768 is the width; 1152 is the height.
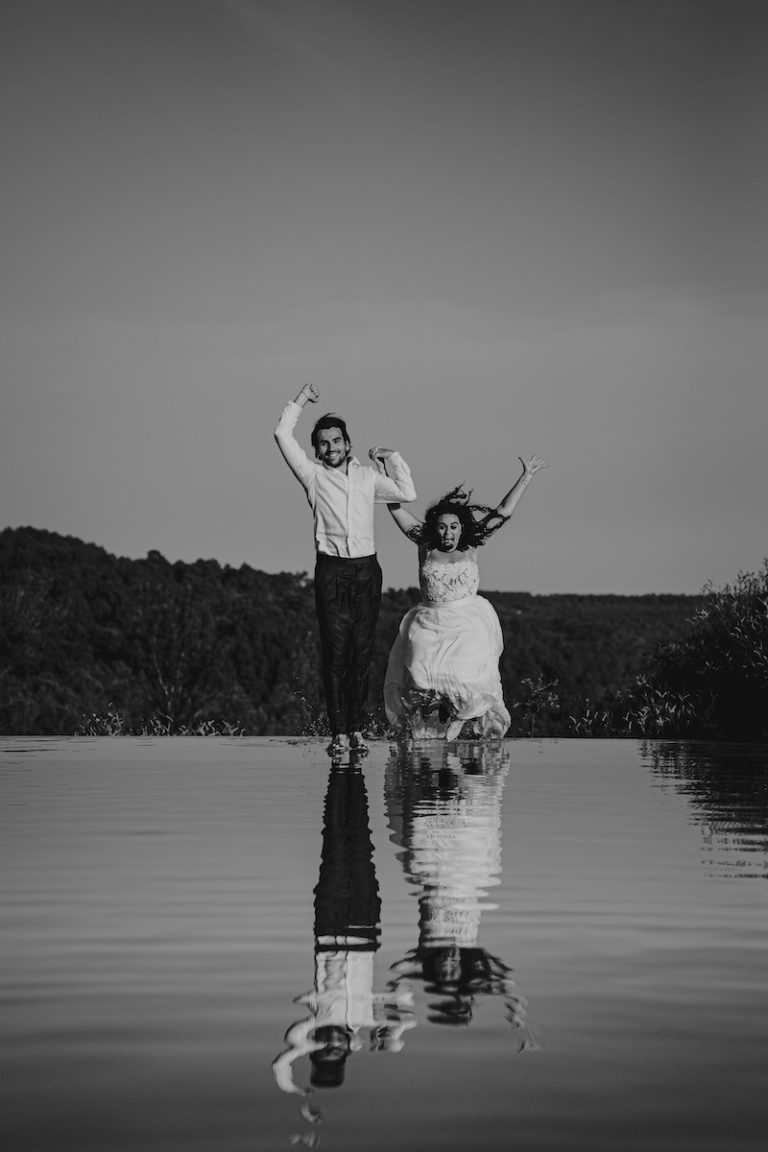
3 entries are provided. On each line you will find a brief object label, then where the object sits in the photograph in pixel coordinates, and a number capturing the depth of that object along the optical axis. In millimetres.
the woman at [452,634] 13414
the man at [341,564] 11789
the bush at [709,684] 16750
